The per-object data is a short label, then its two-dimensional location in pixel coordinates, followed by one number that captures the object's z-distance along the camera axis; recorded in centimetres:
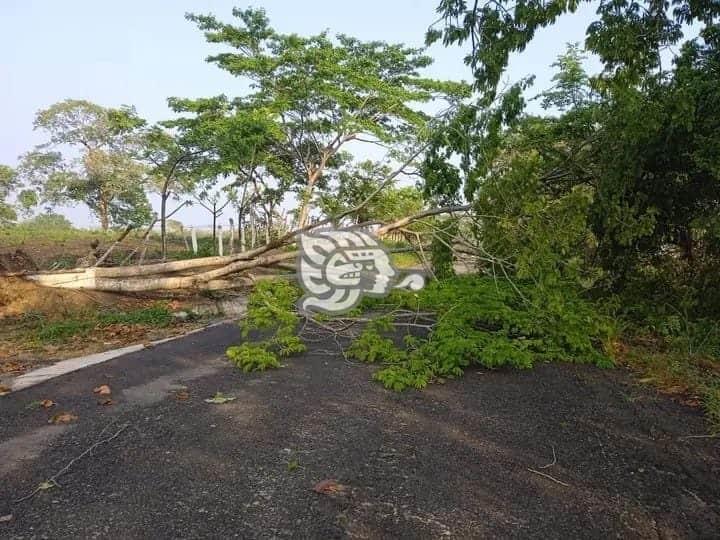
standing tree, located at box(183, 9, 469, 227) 1461
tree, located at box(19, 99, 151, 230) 2250
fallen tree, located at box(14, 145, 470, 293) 747
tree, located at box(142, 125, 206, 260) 1330
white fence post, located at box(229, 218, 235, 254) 1364
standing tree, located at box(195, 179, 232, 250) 1409
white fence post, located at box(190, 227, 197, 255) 1453
